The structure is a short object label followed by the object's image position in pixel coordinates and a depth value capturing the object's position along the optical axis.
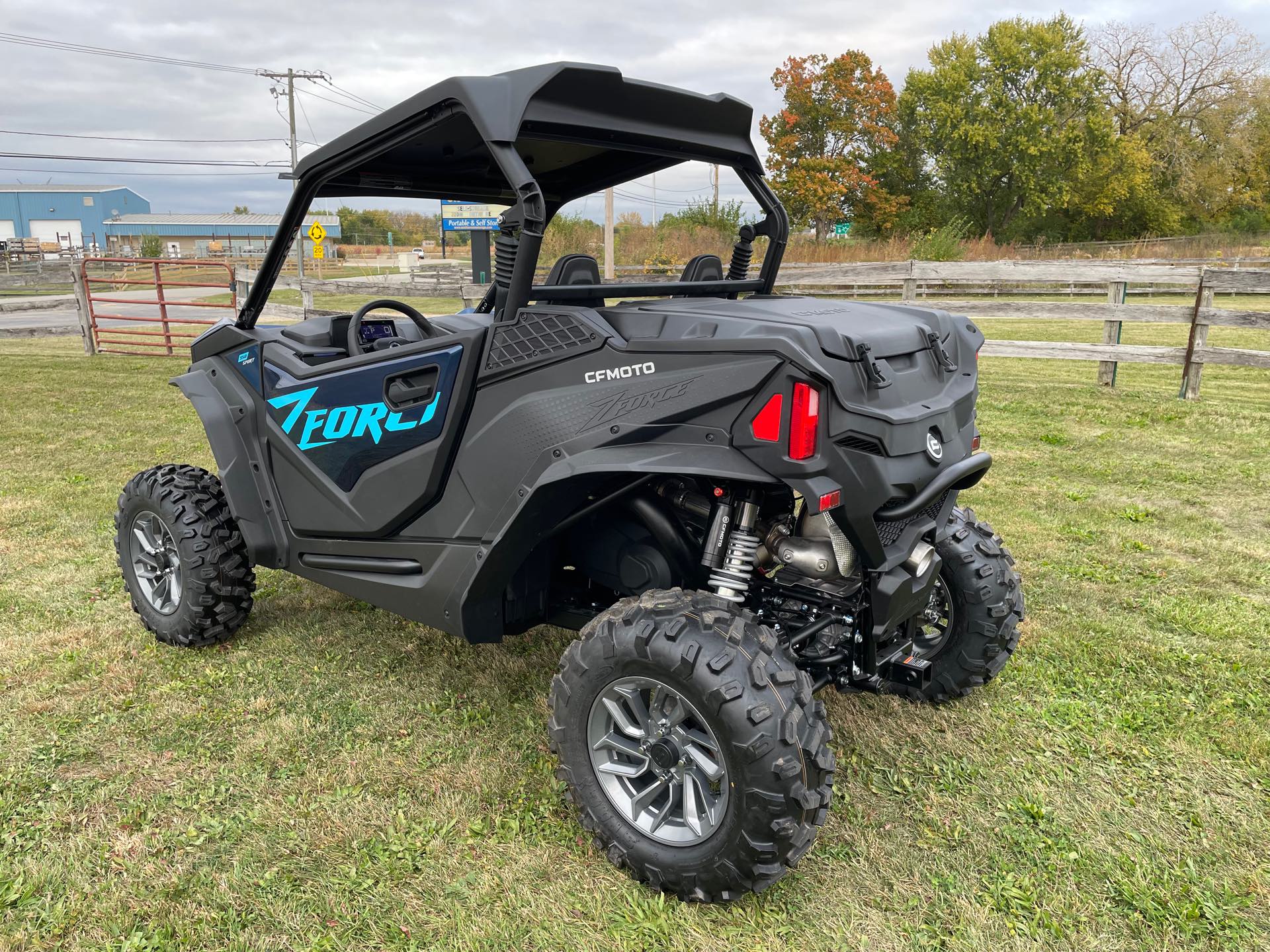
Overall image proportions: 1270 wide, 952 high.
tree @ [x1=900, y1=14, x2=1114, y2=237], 42.25
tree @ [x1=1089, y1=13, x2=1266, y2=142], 42.78
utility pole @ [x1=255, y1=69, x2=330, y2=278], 44.50
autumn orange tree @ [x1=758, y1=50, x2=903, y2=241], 40.59
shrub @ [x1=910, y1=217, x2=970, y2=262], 24.33
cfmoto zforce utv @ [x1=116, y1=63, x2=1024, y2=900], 2.19
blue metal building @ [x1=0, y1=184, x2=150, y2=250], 85.38
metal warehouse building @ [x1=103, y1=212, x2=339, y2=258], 68.50
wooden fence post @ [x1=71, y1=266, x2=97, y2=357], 13.23
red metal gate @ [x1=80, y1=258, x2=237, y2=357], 12.60
